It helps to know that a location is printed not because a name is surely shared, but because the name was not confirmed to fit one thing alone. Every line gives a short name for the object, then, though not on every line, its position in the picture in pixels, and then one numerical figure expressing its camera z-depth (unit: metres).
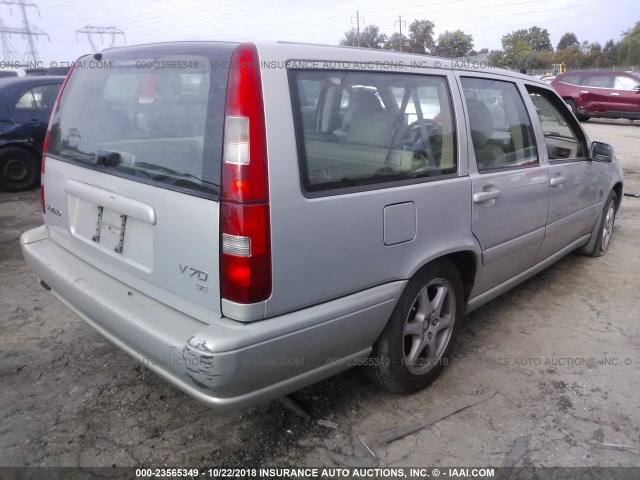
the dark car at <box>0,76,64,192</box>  6.90
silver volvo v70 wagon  1.81
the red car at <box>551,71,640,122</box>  15.99
